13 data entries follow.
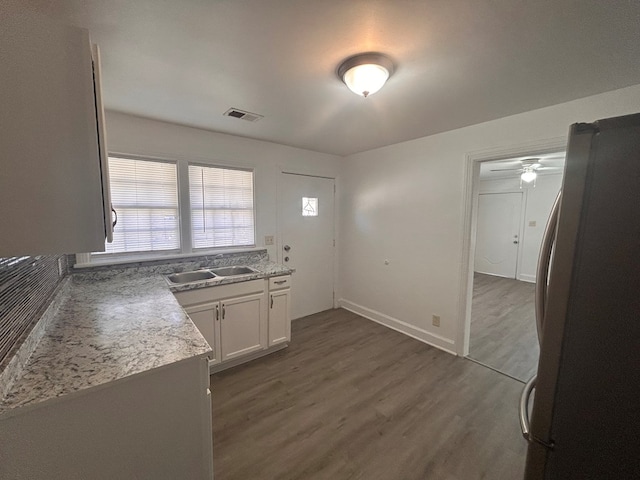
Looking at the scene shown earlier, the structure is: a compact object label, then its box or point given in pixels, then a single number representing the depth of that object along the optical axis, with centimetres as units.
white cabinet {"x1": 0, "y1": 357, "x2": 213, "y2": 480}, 87
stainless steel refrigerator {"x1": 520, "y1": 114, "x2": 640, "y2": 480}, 66
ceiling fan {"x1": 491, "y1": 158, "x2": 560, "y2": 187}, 422
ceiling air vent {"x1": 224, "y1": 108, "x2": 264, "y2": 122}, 228
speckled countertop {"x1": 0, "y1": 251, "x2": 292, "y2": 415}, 95
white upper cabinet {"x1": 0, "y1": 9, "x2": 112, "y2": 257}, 72
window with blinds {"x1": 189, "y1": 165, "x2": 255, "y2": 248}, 290
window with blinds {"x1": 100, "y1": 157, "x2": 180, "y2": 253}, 246
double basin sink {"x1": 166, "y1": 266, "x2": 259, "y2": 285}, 262
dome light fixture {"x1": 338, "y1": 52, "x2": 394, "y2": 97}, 146
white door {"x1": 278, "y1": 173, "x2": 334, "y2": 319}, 357
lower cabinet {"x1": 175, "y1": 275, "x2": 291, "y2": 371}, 232
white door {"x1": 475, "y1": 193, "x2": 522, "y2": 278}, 603
